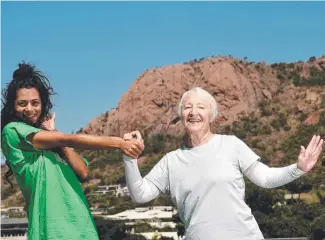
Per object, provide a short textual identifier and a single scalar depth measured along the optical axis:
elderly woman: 3.40
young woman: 3.07
